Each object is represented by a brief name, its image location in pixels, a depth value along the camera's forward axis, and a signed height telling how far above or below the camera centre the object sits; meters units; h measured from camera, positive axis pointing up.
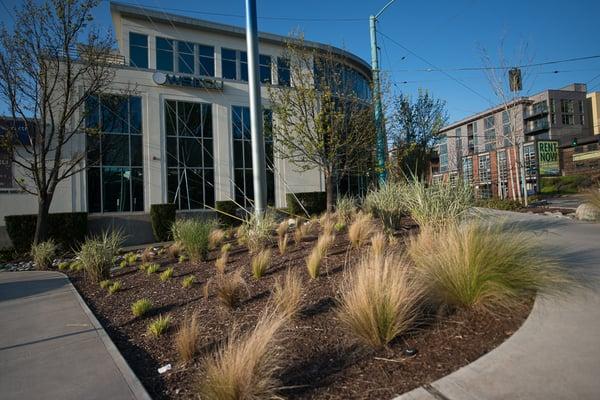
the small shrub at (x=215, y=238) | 9.90 -0.64
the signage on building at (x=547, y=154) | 35.72 +3.98
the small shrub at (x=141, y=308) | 5.52 -1.26
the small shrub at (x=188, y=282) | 6.66 -1.12
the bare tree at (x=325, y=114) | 12.59 +3.02
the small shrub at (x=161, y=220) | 18.94 -0.26
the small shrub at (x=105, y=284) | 7.74 -1.27
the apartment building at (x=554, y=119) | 87.62 +18.24
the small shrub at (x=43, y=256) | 11.73 -1.07
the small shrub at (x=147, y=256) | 10.26 -1.06
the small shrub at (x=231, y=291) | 5.17 -1.02
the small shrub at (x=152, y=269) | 8.36 -1.11
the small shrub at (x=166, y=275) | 7.46 -1.12
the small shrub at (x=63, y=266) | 11.10 -1.30
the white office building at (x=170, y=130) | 19.06 +4.33
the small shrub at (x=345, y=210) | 10.88 -0.07
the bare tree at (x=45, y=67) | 13.94 +5.38
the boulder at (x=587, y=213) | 10.76 -0.41
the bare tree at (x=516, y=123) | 17.48 +3.55
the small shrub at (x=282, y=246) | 7.97 -0.71
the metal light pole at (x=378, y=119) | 13.54 +2.90
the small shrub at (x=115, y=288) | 7.17 -1.26
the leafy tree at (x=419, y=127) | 20.12 +3.99
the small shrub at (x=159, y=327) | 4.66 -1.29
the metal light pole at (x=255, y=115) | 10.27 +2.45
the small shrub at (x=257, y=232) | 8.73 -0.49
